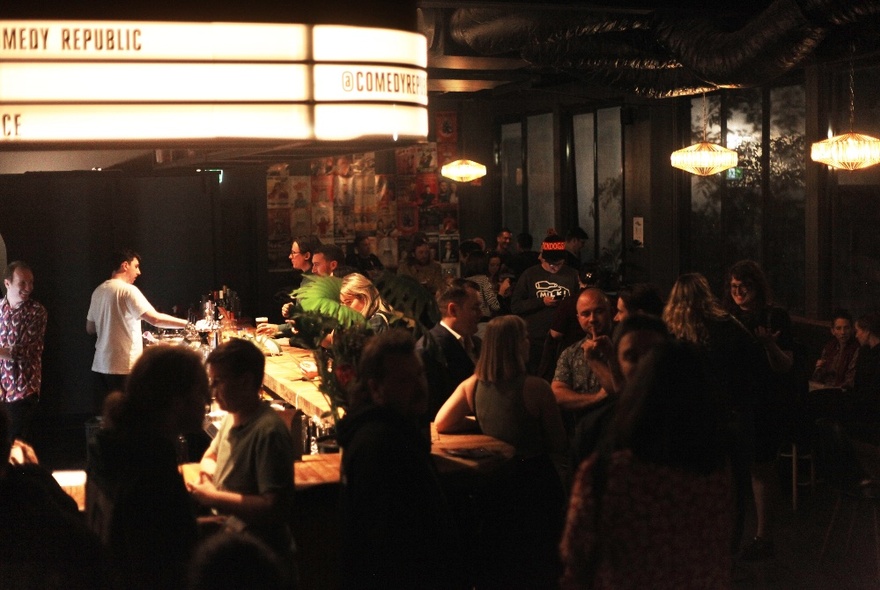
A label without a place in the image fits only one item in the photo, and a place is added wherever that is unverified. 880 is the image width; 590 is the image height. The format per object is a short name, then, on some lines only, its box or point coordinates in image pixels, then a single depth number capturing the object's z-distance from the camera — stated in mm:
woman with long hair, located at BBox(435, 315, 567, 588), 4301
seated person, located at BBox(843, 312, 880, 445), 6020
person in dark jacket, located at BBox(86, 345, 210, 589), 2811
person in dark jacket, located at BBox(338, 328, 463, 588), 2945
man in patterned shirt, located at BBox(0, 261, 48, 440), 7785
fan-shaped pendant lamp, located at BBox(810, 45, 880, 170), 8562
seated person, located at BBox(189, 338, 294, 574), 3232
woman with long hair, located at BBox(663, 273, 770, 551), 5559
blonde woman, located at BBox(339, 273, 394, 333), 6133
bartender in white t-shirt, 8078
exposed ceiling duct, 5734
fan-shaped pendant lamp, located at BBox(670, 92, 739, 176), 10570
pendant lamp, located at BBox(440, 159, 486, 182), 15234
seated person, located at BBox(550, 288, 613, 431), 5203
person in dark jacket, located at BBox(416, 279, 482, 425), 5148
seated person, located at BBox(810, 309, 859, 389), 7547
